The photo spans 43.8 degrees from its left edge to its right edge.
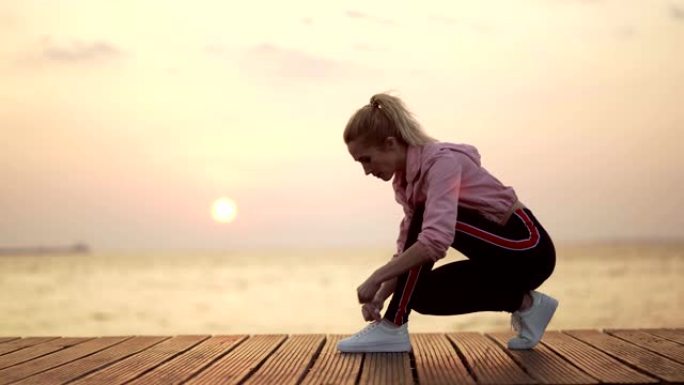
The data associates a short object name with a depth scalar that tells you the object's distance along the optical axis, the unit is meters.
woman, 3.56
